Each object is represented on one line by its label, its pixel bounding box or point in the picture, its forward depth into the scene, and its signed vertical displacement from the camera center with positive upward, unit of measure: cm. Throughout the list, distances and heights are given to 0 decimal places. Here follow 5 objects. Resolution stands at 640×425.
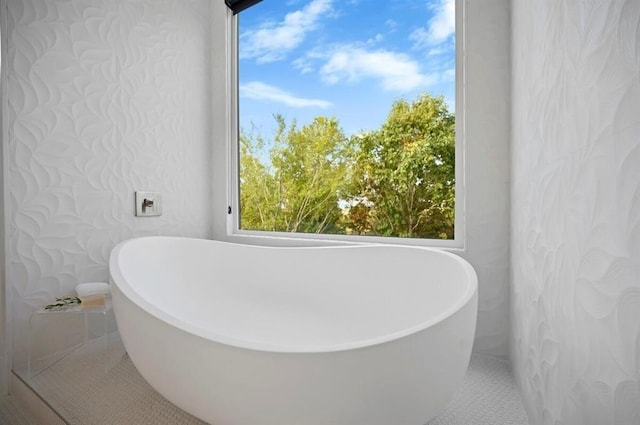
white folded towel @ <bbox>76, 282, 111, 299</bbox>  147 -33
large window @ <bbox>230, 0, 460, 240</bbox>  181 +57
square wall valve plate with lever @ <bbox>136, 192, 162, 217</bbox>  195 +5
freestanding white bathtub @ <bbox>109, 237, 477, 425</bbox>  64 -32
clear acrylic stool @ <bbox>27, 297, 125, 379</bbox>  146 -51
